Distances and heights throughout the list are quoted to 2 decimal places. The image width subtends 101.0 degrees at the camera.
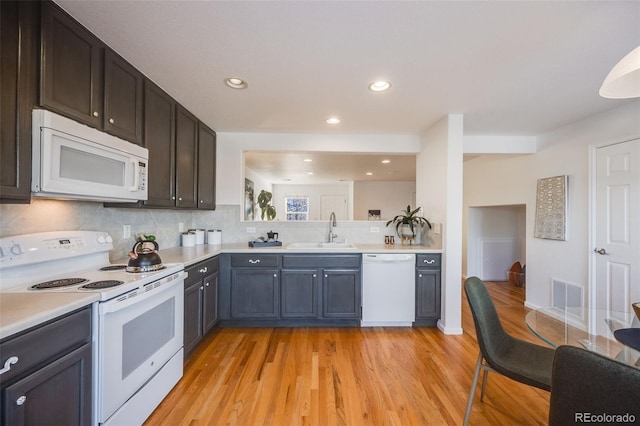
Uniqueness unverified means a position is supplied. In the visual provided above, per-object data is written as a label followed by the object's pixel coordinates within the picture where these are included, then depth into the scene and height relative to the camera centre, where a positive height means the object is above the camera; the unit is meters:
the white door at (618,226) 2.48 -0.09
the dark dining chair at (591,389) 0.70 -0.49
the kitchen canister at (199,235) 3.22 -0.26
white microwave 1.24 +0.28
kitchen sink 3.33 -0.39
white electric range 1.28 -0.52
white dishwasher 2.94 -0.88
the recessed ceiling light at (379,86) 2.12 +1.07
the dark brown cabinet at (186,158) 2.56 +0.57
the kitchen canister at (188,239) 3.04 -0.29
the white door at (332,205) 8.77 +0.35
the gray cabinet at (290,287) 2.89 -0.80
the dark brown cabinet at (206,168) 3.02 +0.56
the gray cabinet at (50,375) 0.90 -0.62
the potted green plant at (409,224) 3.28 -0.10
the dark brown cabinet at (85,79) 1.32 +0.79
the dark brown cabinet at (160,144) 2.10 +0.60
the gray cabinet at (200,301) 2.18 -0.80
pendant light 1.22 +0.62
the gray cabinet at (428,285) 2.94 -0.77
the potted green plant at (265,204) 4.34 +0.18
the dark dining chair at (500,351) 1.36 -0.80
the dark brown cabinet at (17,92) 1.13 +0.54
